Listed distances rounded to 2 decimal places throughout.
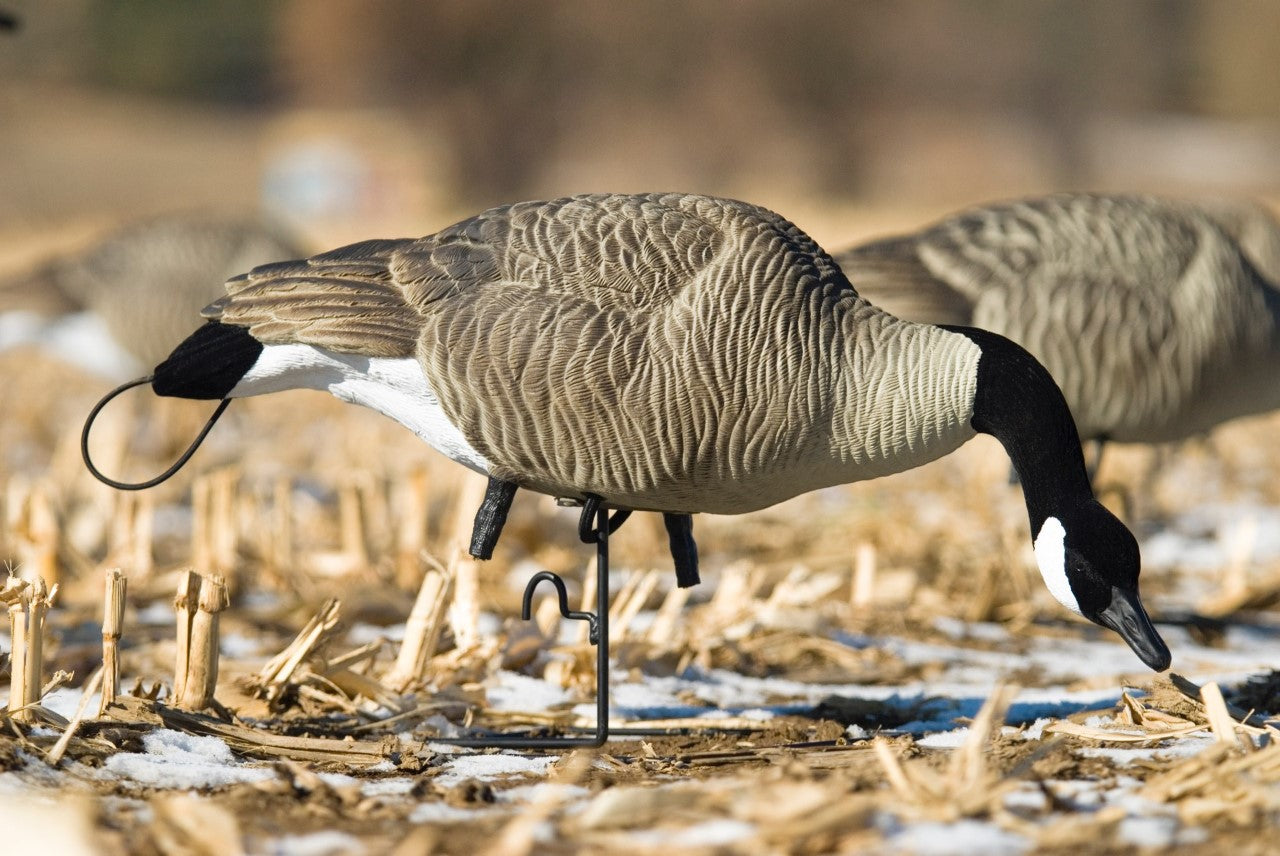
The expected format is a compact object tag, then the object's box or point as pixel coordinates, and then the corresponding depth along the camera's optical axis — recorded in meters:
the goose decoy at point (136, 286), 18.53
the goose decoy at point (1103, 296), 11.97
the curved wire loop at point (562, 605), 7.79
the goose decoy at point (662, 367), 7.09
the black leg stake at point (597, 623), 7.37
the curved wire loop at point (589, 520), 7.60
